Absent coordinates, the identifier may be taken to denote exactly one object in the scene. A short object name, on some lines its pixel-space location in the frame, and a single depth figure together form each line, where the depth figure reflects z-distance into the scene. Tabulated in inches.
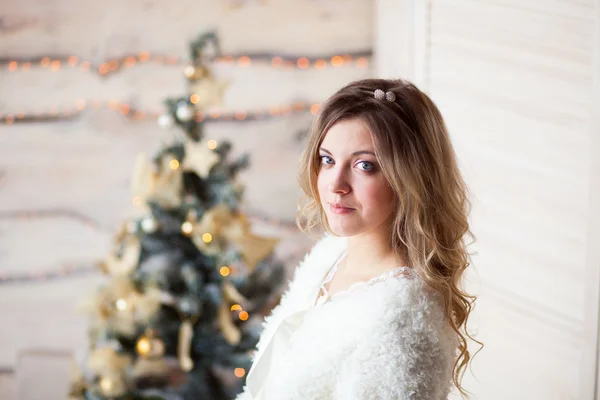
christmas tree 101.3
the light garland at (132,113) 117.6
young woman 47.4
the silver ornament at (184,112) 99.8
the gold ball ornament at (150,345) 104.3
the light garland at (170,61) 116.6
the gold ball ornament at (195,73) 100.0
